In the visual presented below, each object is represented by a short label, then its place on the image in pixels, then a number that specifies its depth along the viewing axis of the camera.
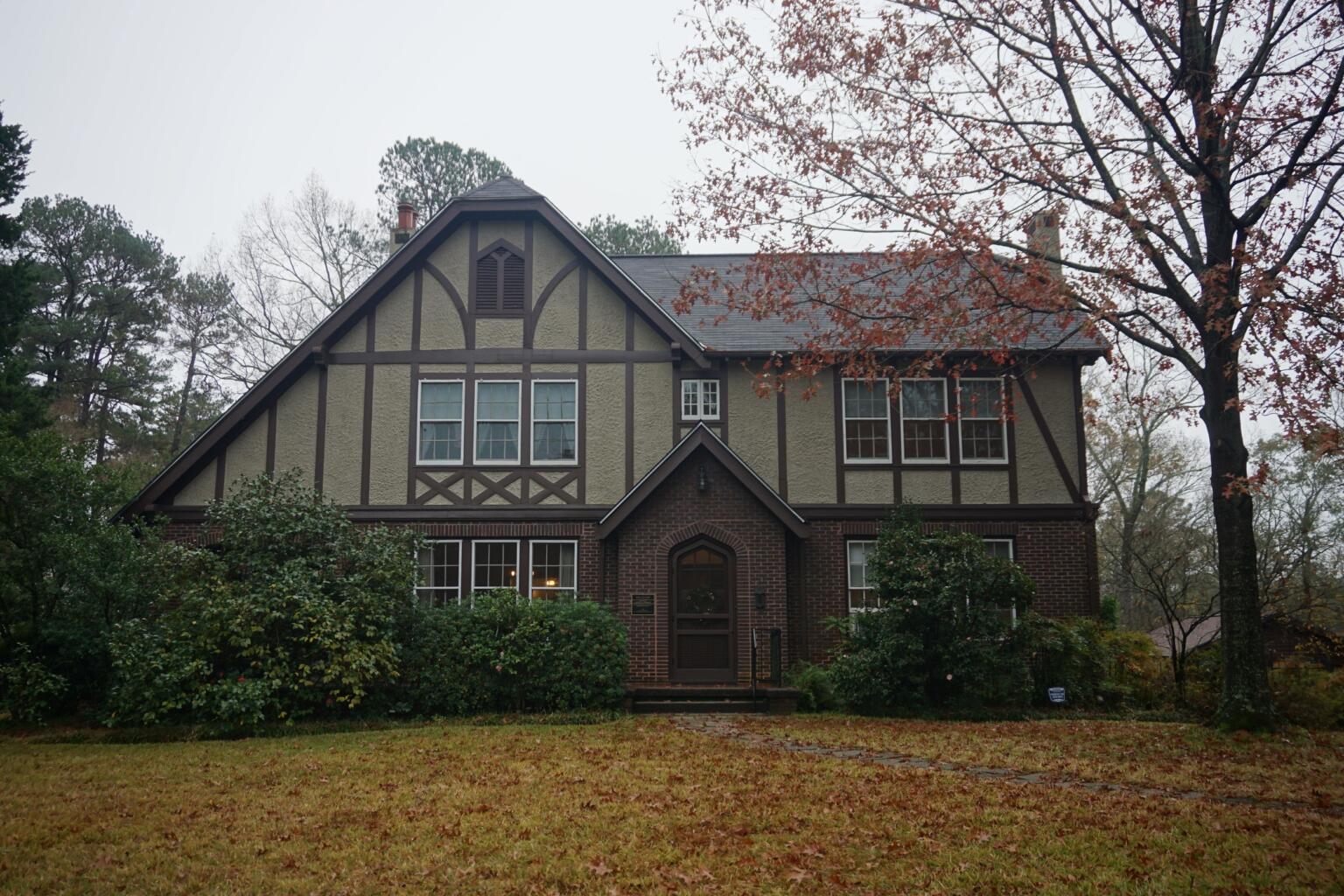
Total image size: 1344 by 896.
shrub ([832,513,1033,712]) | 15.07
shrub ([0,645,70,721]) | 14.09
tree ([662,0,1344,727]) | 11.38
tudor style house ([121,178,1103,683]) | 17.95
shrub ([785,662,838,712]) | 15.85
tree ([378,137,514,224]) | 37.12
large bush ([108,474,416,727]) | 13.70
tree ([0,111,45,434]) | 18.81
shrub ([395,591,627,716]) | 14.93
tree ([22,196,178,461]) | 31.08
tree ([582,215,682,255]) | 37.72
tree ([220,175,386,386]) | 34.62
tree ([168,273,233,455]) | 34.59
